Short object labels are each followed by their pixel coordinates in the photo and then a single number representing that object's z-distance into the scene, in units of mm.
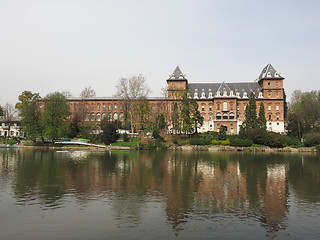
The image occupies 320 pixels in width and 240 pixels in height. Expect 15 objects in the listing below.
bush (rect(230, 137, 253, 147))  62469
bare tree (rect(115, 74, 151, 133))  72312
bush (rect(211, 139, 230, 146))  64200
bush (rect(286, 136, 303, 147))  63825
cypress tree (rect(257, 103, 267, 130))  73000
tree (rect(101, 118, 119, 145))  62875
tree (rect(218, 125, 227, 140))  66981
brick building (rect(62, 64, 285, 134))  85562
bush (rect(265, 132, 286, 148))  61719
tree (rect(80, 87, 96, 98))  103525
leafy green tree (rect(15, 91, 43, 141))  63594
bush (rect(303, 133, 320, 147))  61594
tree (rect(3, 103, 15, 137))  101325
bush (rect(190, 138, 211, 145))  64000
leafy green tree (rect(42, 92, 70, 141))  62406
